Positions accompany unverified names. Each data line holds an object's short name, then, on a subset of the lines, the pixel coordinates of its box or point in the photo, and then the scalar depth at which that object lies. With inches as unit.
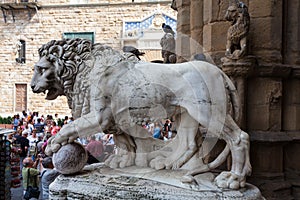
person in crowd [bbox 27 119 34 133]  467.4
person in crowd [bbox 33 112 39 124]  562.3
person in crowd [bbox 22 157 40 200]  209.2
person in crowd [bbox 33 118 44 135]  458.7
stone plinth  110.7
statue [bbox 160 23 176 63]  151.5
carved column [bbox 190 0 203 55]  201.3
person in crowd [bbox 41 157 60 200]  175.8
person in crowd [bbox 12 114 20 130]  529.5
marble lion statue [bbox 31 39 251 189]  115.5
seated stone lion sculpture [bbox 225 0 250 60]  161.3
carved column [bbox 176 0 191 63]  223.7
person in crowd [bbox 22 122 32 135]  454.1
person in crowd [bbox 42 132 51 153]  300.2
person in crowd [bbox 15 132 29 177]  380.8
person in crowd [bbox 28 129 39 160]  341.1
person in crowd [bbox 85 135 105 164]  142.6
